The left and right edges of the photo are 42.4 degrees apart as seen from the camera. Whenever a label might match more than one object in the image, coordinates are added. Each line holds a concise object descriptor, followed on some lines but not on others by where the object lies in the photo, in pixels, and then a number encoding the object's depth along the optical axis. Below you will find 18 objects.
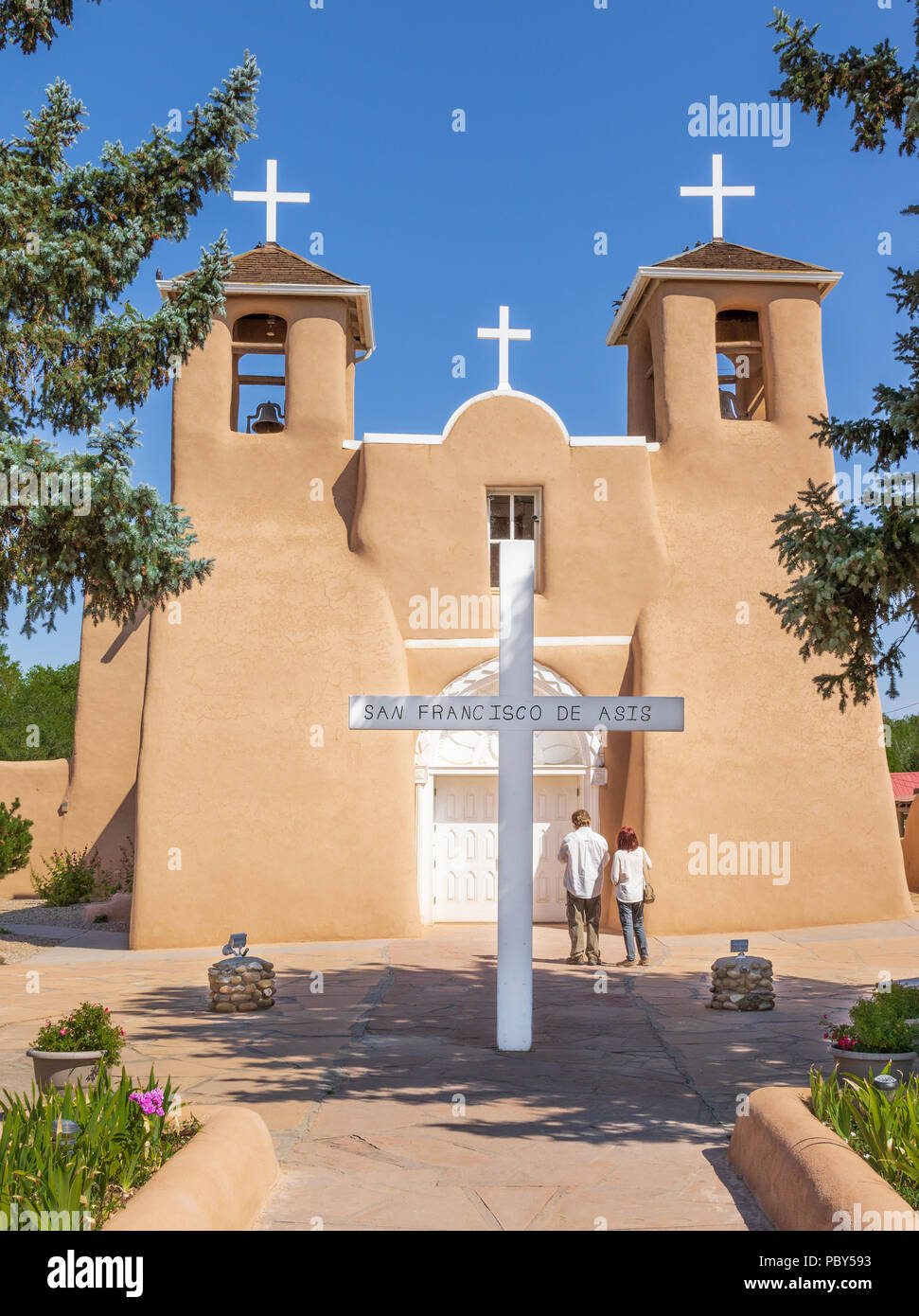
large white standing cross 8.73
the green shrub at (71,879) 21.00
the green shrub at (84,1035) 6.52
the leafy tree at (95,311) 8.16
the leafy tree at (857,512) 6.70
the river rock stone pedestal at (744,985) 10.48
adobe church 15.89
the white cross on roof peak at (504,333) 16.33
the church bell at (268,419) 17.50
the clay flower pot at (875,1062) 6.18
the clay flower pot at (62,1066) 6.40
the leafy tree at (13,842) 18.86
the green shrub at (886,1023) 6.32
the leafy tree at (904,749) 49.84
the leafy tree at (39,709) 51.09
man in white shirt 13.16
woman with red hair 13.34
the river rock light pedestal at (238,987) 10.60
